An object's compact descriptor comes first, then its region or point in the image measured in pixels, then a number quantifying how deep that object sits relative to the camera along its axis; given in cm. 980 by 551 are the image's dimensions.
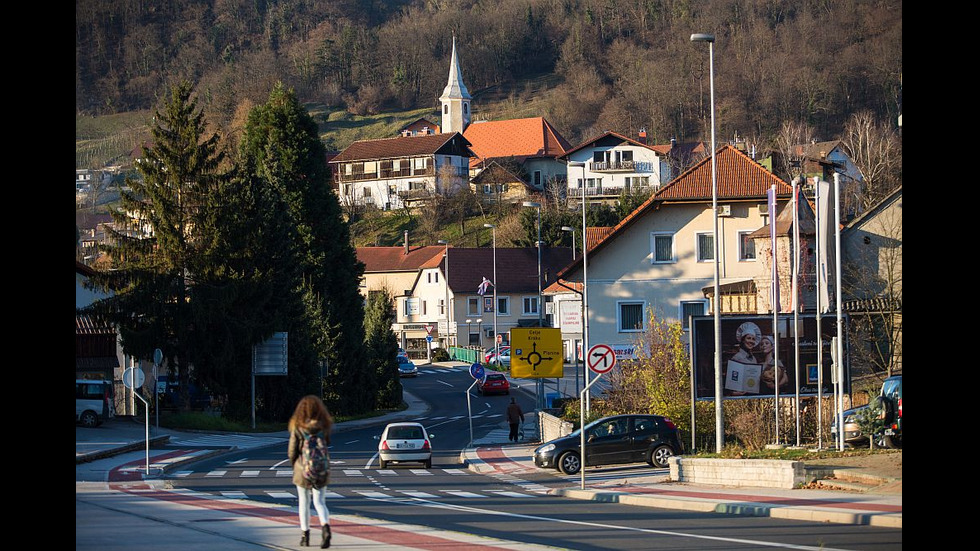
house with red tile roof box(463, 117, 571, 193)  14612
